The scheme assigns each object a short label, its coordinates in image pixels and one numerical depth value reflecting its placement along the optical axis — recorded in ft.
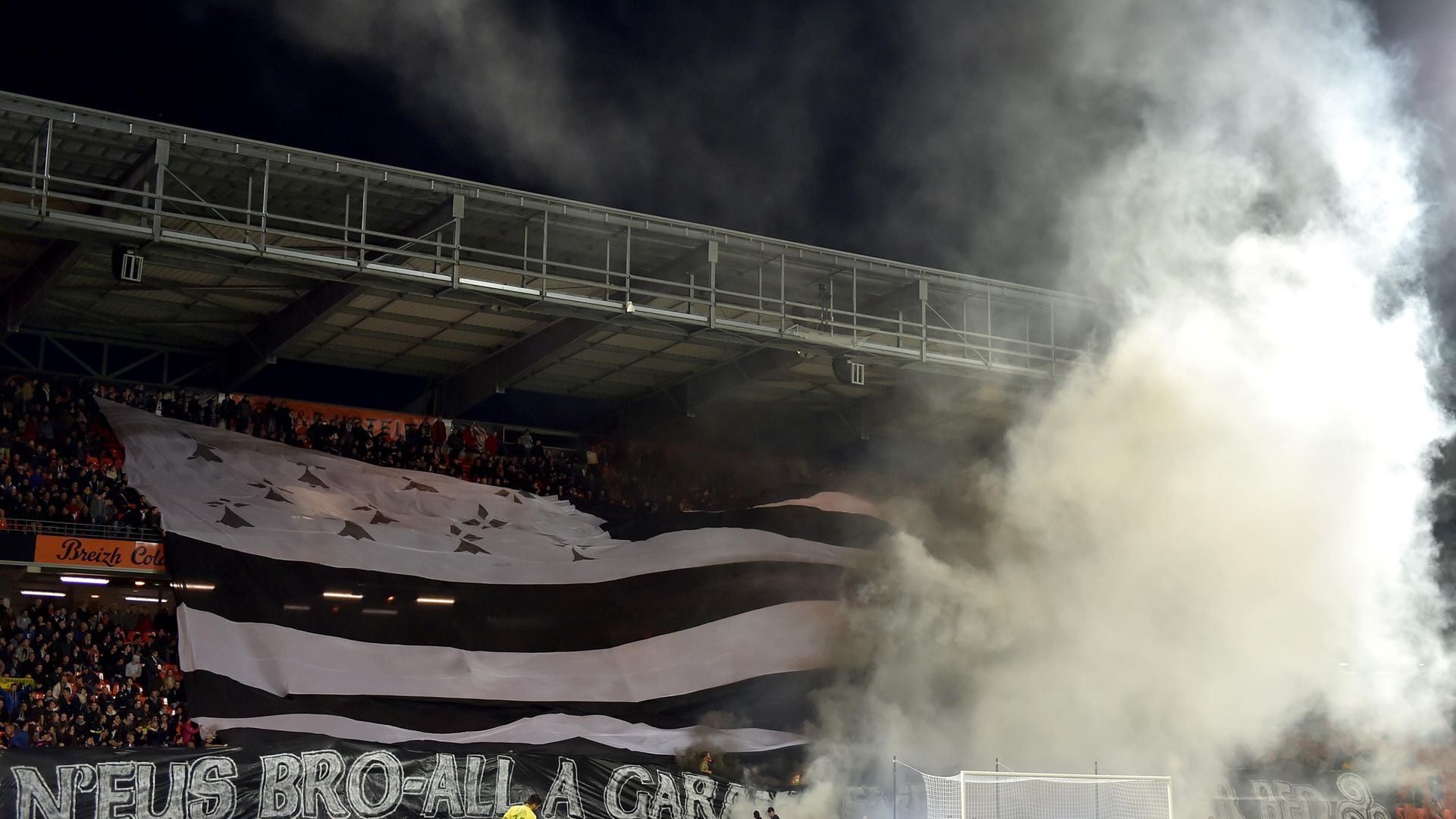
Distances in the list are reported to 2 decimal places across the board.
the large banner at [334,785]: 69.21
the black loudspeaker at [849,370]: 108.99
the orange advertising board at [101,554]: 92.63
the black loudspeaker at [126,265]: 84.28
